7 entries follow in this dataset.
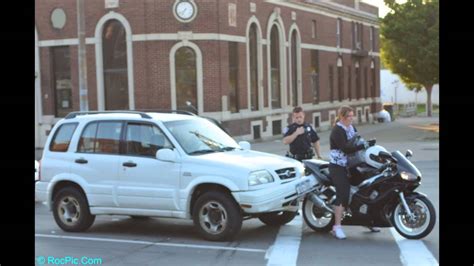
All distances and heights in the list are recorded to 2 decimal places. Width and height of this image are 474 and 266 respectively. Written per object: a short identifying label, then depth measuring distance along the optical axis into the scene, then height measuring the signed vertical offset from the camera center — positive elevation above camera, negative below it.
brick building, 24.14 +1.93
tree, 37.66 +4.17
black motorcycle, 8.13 -1.26
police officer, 10.25 -0.54
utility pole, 18.16 +1.37
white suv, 8.37 -0.94
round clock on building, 24.03 +3.66
